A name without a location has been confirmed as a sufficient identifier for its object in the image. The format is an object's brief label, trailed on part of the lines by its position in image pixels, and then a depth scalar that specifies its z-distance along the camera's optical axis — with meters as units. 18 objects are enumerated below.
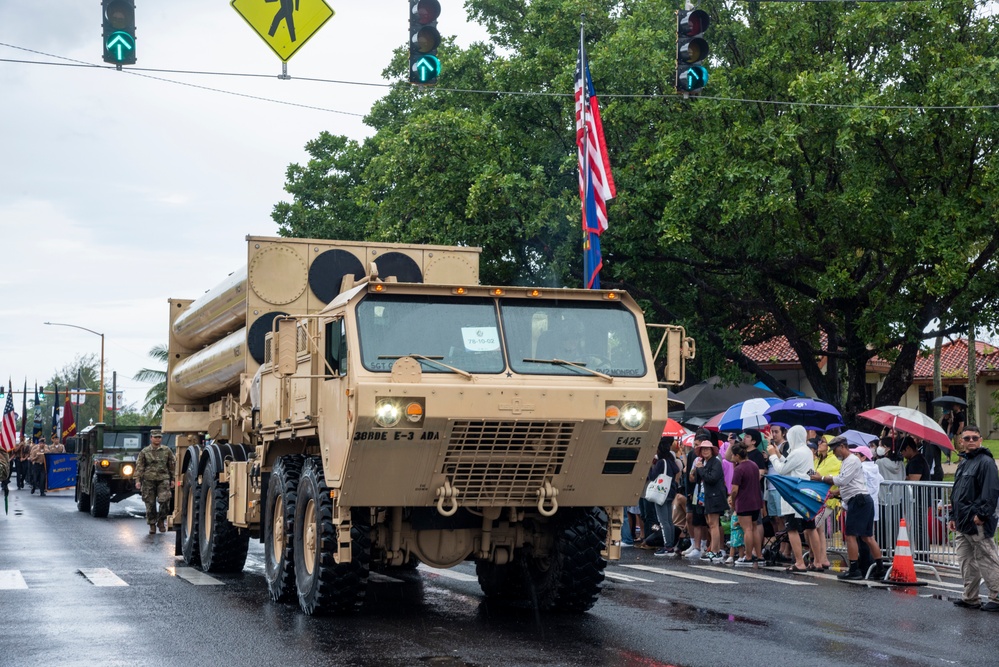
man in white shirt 15.23
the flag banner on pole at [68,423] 59.44
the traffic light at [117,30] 13.30
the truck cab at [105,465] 28.80
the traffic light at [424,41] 13.45
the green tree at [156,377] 55.27
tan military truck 10.48
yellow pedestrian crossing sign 13.85
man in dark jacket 12.66
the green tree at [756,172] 24.08
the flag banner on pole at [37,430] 70.97
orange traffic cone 14.67
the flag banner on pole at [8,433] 37.59
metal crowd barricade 15.98
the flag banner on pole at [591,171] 21.09
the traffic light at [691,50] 14.46
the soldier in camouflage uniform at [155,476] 24.22
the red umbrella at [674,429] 23.52
